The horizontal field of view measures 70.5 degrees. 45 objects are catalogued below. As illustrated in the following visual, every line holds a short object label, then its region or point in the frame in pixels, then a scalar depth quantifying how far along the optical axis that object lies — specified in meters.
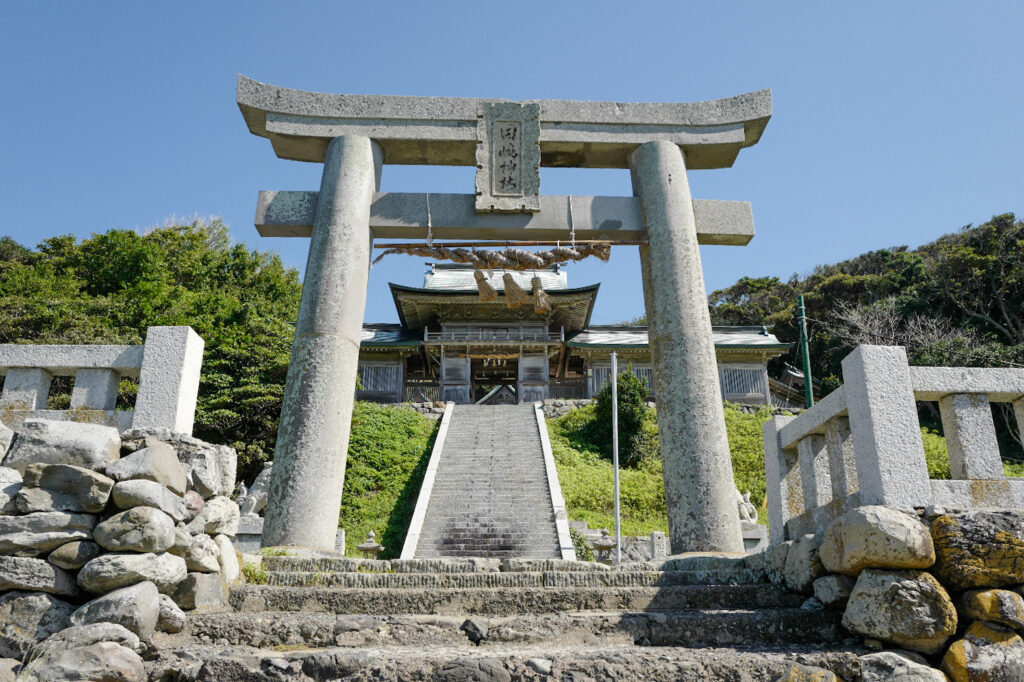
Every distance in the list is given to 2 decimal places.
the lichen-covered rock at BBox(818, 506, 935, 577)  3.57
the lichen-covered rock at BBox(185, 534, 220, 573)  3.73
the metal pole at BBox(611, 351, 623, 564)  14.46
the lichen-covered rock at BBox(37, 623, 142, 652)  2.98
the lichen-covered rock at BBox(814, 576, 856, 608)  3.87
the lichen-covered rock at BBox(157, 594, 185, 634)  3.41
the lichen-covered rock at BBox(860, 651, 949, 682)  3.25
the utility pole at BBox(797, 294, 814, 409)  15.45
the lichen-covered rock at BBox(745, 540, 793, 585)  4.66
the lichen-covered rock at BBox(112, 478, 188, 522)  3.44
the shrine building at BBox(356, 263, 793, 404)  29.20
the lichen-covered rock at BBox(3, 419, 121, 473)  3.50
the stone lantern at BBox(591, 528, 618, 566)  13.96
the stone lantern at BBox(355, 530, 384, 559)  14.09
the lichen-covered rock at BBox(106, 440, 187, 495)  3.53
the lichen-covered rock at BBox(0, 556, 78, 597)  3.19
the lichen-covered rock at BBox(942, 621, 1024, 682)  3.31
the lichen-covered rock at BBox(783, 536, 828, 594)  4.20
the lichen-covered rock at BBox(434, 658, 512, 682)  2.95
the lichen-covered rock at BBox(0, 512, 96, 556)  3.24
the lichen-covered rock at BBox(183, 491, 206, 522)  3.91
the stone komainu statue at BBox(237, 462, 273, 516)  13.19
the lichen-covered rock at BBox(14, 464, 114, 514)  3.38
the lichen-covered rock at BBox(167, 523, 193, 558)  3.62
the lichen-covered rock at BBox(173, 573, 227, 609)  3.62
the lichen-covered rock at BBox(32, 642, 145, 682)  2.79
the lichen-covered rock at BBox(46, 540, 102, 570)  3.29
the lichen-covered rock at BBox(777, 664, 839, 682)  3.08
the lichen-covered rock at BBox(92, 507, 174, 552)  3.34
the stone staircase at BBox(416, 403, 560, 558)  13.26
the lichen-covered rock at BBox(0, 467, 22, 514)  3.35
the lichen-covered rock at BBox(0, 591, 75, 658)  3.09
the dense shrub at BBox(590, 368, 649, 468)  22.38
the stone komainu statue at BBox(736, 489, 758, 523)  13.09
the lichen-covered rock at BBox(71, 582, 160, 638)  3.14
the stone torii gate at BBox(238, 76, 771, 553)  6.98
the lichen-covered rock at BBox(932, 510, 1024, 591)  3.55
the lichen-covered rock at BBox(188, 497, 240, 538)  3.95
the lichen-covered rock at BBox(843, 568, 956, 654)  3.43
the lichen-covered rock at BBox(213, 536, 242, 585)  4.11
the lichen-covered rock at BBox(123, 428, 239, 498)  4.05
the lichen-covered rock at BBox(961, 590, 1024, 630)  3.44
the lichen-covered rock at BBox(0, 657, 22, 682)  2.87
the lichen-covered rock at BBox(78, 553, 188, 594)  3.25
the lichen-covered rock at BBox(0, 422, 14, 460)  3.72
